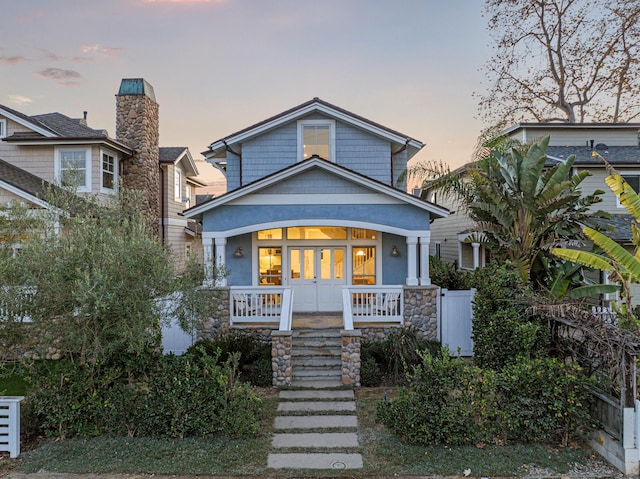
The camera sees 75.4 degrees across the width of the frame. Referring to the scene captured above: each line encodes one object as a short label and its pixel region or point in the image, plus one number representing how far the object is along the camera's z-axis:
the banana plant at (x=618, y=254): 7.26
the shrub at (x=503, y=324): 7.73
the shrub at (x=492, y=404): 6.44
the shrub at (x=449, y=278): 13.74
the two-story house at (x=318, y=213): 11.95
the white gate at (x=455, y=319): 11.63
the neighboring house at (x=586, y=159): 15.71
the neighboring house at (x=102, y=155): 14.60
